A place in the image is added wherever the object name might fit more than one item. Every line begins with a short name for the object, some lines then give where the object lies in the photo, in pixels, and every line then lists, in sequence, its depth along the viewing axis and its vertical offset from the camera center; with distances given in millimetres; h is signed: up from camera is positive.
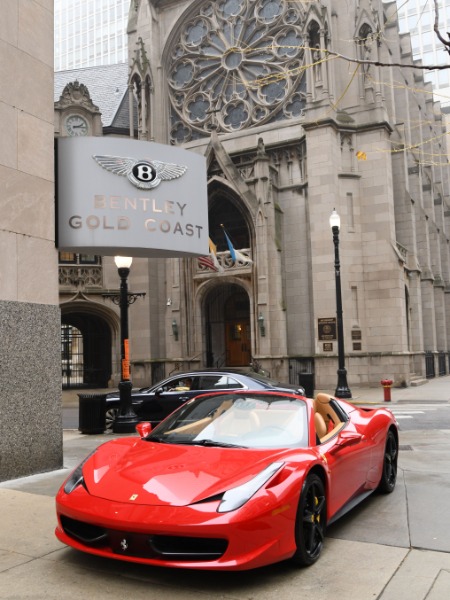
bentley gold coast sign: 9062 +2396
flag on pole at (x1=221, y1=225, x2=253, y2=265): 26762 +4117
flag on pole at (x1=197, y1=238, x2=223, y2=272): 28344 +4107
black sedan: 12680 -802
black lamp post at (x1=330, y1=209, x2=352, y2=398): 19609 +486
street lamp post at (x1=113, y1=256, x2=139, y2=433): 12555 -673
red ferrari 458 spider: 3961 -987
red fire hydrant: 18828 -1416
